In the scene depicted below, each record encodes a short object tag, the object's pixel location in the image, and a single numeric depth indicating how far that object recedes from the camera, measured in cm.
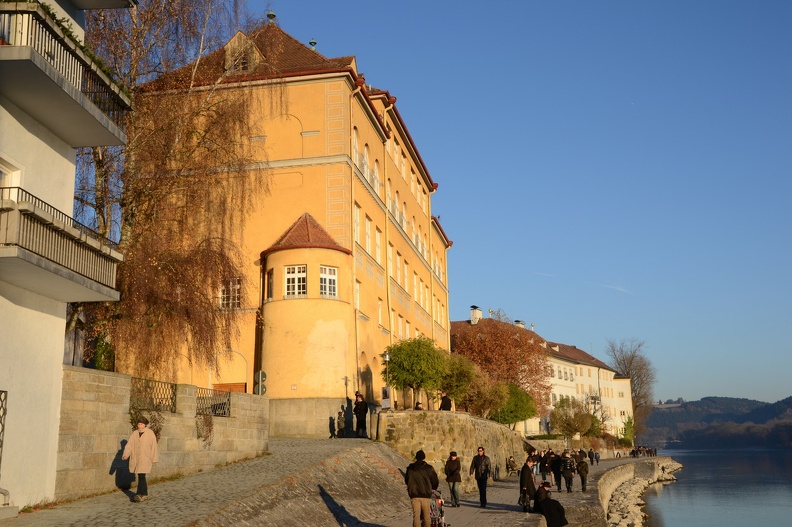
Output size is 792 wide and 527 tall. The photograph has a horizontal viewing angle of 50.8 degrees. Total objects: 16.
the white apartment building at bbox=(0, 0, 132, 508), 1350
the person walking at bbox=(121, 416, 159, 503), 1521
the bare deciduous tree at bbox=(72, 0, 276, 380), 2077
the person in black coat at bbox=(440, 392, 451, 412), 3189
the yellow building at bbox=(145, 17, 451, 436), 3180
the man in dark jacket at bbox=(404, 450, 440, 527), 1558
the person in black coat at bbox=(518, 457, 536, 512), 2183
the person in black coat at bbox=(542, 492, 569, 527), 1744
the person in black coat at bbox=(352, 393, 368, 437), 2966
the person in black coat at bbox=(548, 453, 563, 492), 3020
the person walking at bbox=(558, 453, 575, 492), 3056
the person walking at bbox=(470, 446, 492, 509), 2355
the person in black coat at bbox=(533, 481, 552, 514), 1820
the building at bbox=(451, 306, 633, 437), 10539
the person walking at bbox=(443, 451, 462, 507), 2191
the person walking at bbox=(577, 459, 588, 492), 3140
